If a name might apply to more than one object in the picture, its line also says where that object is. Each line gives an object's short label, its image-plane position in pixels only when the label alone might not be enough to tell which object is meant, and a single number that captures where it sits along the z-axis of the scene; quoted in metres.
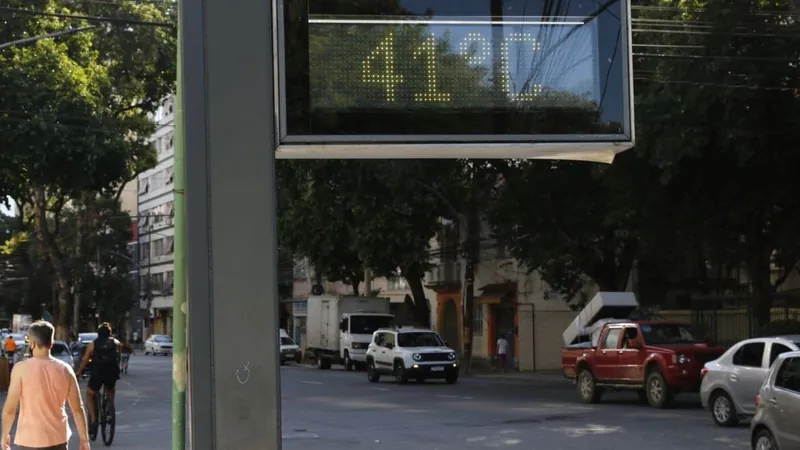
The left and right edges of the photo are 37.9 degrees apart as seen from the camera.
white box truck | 47.31
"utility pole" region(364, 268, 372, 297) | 60.29
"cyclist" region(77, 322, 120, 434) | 16.59
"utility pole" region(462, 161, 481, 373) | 41.94
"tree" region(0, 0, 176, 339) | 29.33
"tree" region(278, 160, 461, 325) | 36.66
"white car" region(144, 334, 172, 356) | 77.06
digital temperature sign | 3.77
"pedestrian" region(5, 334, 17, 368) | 38.96
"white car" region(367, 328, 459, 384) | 35.00
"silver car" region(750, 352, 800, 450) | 12.29
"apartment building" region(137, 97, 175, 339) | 97.56
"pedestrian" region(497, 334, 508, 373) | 44.47
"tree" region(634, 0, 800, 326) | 23.34
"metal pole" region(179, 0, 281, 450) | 3.61
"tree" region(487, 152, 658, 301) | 33.94
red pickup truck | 23.15
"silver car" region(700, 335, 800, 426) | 18.11
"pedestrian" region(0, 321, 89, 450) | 8.00
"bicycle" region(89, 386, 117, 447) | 16.84
